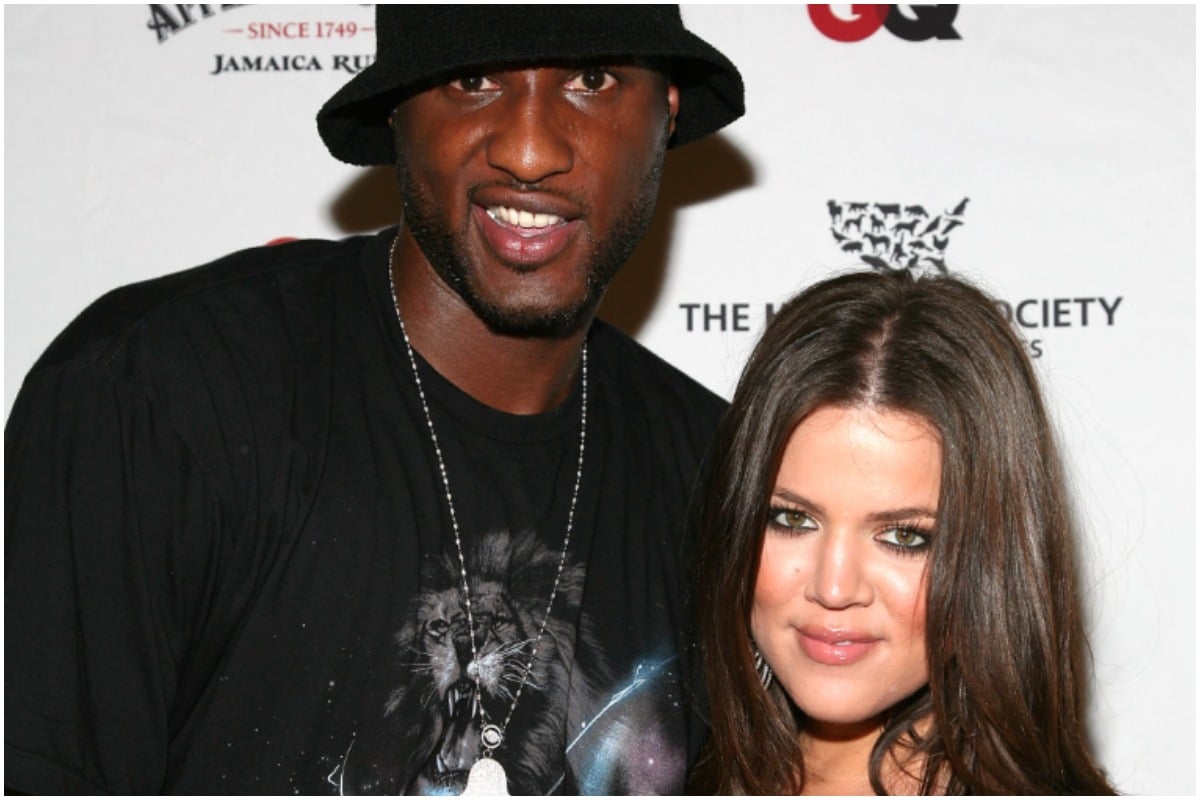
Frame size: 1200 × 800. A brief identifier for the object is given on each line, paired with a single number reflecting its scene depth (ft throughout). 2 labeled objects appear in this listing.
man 4.89
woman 5.12
